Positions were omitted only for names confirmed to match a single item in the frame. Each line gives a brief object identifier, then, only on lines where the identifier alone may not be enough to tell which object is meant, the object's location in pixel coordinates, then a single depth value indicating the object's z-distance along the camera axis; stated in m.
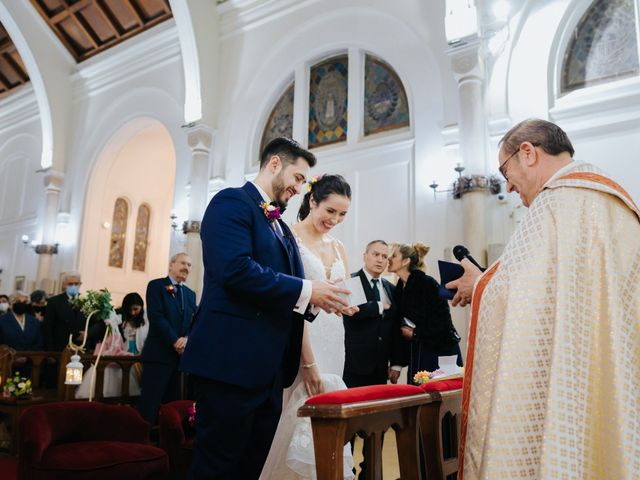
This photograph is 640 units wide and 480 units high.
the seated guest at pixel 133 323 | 6.14
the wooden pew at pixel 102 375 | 4.89
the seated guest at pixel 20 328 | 6.67
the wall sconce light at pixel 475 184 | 6.71
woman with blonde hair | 3.88
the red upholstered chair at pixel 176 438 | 3.47
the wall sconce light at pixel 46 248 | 12.73
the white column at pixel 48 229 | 12.59
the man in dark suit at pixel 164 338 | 4.79
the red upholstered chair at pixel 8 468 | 3.85
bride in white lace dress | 2.47
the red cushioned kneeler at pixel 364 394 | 1.63
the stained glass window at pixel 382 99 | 8.28
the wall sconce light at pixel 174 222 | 10.36
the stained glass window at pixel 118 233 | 13.77
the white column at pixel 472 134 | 6.71
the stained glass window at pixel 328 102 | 9.02
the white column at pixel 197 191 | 9.80
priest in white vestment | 1.48
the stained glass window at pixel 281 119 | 9.70
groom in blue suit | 1.92
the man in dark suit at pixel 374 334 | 4.02
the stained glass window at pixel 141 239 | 14.78
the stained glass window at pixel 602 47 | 6.41
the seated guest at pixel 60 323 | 6.07
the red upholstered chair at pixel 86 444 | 2.86
